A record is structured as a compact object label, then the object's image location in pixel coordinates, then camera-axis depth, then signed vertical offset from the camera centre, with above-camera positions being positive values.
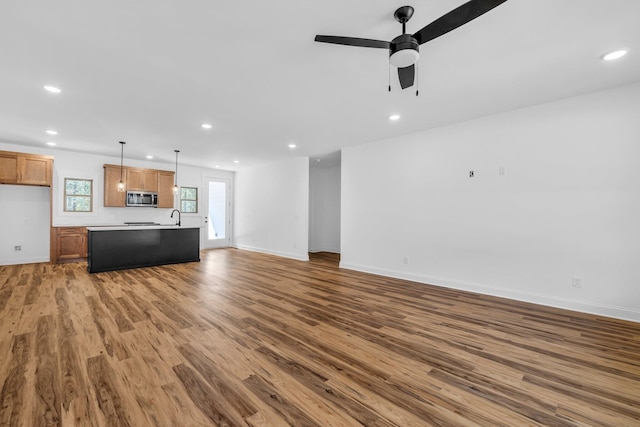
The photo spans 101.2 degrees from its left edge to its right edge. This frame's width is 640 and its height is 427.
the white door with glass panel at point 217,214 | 9.22 -0.10
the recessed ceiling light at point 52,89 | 3.26 +1.52
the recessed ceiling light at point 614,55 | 2.54 +1.58
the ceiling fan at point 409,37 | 1.73 +1.30
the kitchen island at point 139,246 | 5.43 -0.82
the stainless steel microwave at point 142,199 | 7.33 +0.34
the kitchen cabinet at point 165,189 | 7.87 +0.65
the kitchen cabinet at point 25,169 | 5.76 +0.92
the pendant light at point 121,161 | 6.04 +1.35
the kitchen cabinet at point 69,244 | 6.25 -0.84
